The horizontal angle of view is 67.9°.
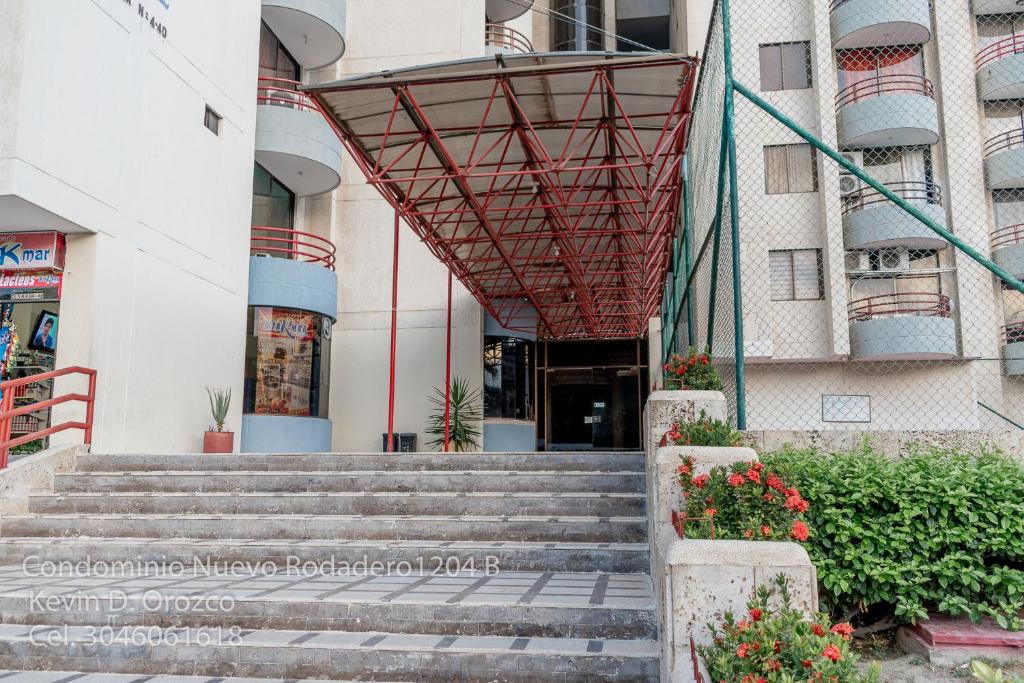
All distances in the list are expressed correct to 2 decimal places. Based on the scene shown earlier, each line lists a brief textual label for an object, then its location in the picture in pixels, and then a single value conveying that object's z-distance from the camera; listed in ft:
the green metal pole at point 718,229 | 19.62
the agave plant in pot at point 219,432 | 40.78
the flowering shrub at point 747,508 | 12.49
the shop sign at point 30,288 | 33.40
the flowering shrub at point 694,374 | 21.11
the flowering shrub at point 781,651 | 8.71
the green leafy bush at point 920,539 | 13.75
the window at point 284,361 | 47.39
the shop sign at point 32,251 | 32.99
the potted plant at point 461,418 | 51.85
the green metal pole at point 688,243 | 30.10
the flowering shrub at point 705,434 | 16.30
